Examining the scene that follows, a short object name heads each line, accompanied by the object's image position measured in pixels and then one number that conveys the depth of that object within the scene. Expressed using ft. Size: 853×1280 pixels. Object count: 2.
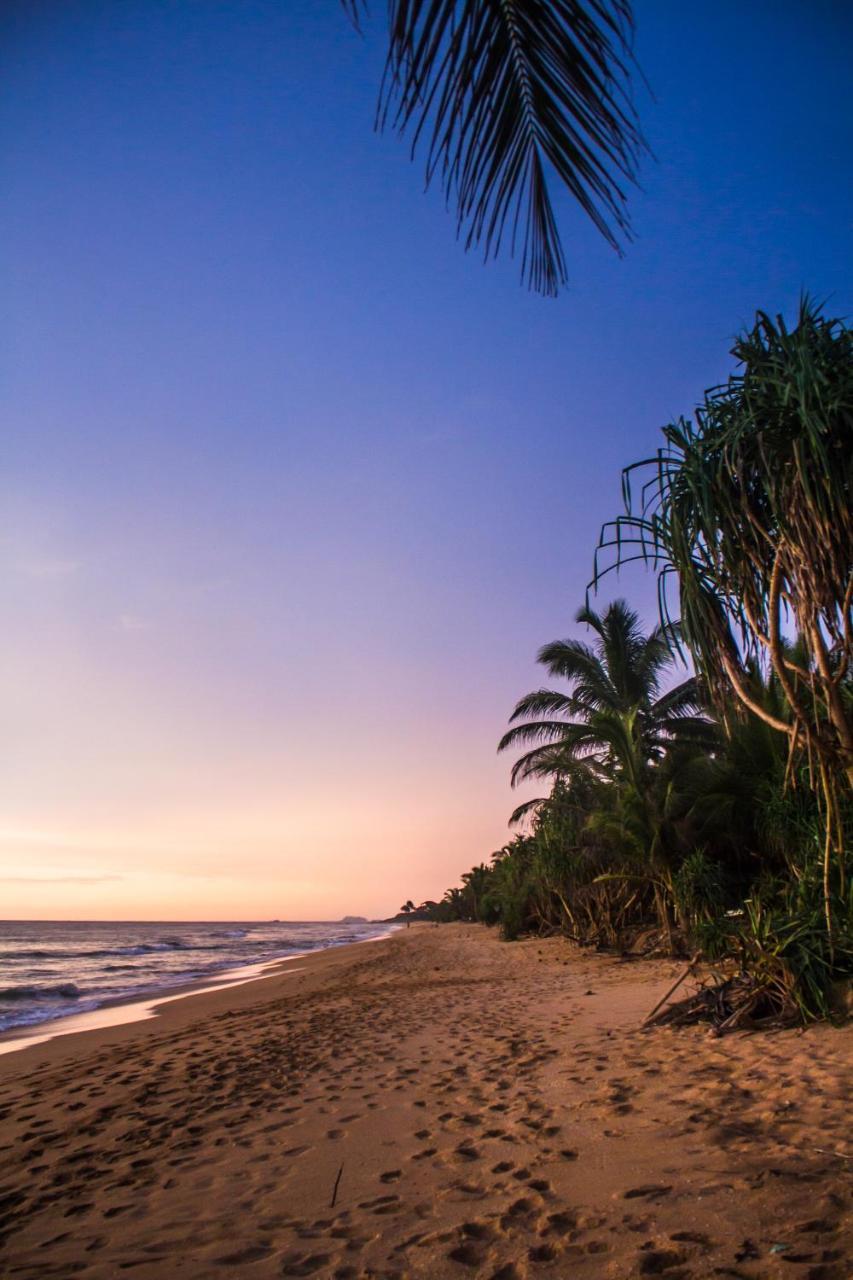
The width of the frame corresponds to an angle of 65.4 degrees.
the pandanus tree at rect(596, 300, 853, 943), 15.89
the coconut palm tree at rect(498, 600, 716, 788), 69.72
